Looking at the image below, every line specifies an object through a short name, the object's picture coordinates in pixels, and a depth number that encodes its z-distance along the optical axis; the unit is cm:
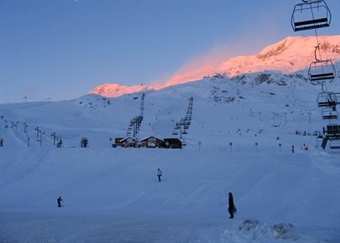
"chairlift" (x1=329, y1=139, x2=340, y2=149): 5099
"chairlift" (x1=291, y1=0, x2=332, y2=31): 1020
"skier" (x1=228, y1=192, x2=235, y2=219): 1736
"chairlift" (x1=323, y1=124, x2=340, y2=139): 3737
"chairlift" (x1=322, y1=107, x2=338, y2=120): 3300
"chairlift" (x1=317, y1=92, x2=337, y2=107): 2489
